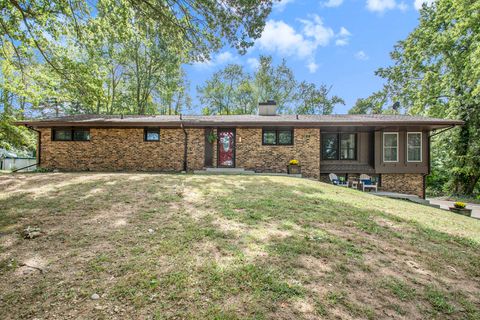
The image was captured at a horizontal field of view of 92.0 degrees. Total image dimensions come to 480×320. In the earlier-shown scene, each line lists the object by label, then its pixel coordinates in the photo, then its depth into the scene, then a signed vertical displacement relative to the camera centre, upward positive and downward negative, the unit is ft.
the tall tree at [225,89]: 90.79 +28.85
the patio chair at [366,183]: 36.14 -3.01
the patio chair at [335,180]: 37.35 -2.66
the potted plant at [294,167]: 36.32 -0.61
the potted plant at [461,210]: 29.53 -5.70
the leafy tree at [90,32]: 21.70 +13.84
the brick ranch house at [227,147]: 37.91 +2.58
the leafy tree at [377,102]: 67.21 +19.01
